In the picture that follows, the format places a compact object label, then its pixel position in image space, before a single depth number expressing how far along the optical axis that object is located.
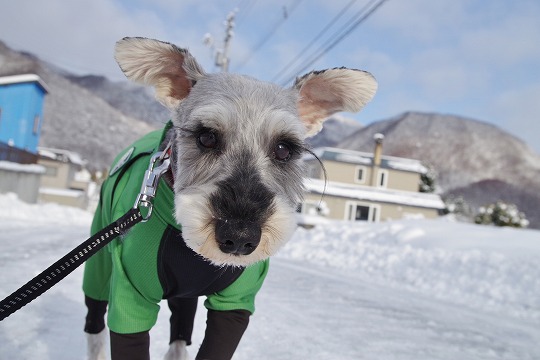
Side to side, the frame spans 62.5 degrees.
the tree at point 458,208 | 43.06
